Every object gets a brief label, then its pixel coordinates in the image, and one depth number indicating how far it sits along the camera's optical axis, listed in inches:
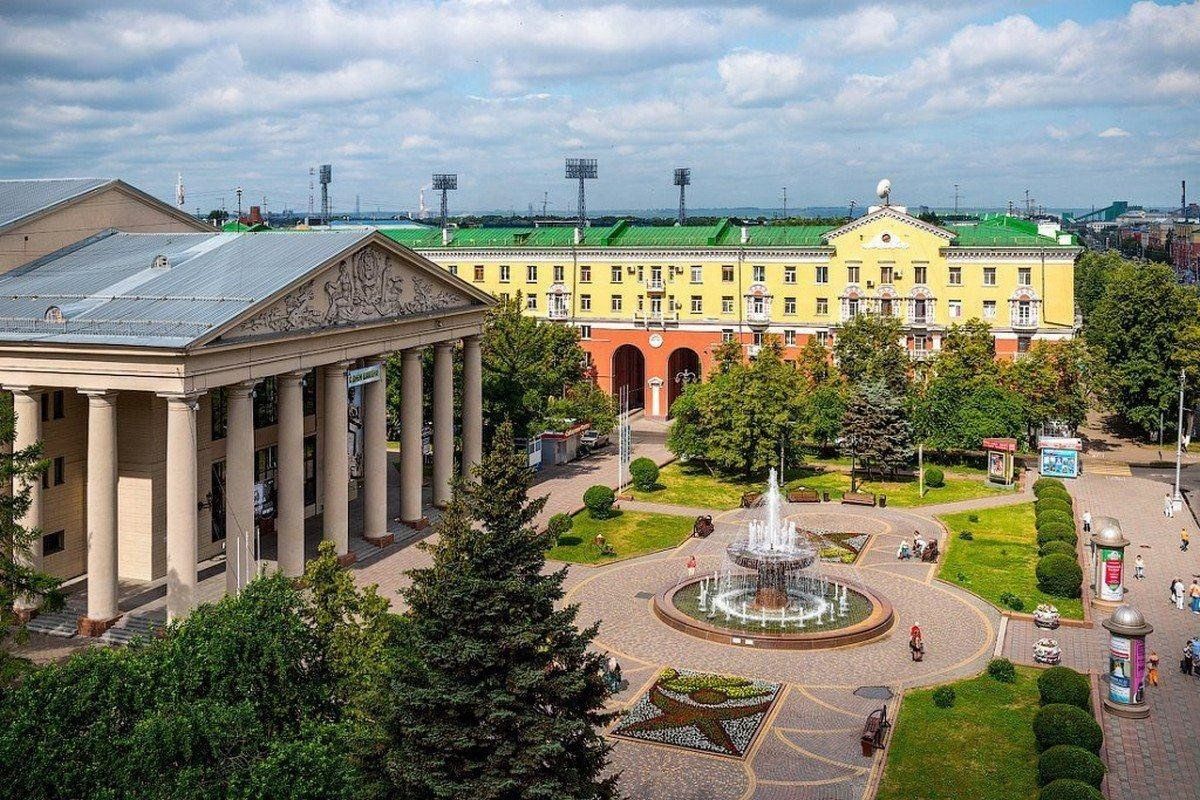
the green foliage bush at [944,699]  1314.0
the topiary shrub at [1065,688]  1241.4
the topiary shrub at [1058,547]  1835.6
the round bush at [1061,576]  1726.1
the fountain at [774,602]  1555.1
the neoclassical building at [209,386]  1433.3
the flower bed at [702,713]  1234.0
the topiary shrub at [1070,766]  1050.1
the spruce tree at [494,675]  778.8
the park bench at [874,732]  1194.0
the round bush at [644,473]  2452.0
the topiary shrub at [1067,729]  1136.8
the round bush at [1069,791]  987.2
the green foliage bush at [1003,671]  1396.4
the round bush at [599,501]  2207.2
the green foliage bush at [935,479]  2532.0
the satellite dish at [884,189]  3282.5
